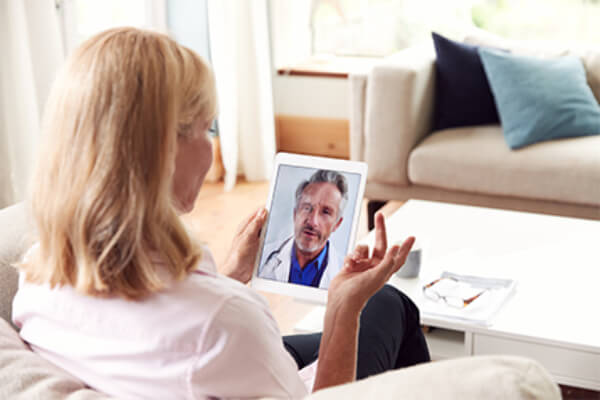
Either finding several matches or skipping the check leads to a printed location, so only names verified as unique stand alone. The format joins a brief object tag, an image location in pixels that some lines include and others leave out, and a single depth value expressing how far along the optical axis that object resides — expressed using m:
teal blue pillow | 2.96
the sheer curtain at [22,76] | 2.84
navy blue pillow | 3.18
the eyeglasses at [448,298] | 1.81
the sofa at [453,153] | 2.84
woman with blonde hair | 0.81
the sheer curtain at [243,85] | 3.86
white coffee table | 1.65
